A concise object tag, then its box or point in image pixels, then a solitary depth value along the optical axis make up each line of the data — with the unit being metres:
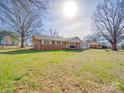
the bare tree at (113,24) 20.09
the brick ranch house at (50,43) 15.86
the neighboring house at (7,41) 31.36
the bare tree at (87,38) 45.29
